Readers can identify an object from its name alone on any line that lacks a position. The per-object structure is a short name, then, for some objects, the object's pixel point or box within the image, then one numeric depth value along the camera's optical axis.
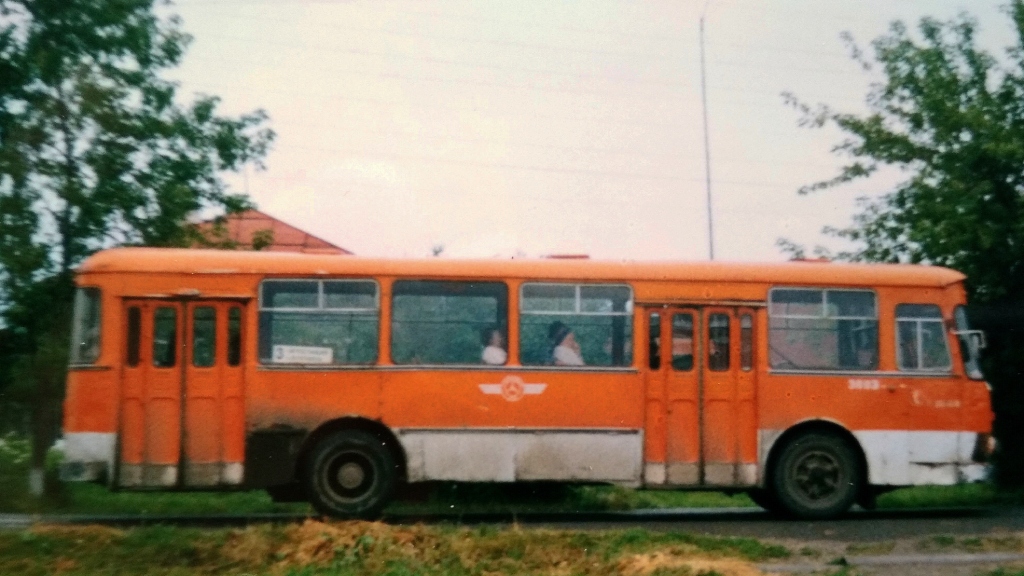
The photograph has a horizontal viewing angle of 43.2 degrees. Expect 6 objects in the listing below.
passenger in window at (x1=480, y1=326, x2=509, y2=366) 15.09
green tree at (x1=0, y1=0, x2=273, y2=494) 18.34
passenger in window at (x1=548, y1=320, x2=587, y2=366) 15.20
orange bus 14.69
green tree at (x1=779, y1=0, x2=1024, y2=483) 19.77
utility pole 37.22
